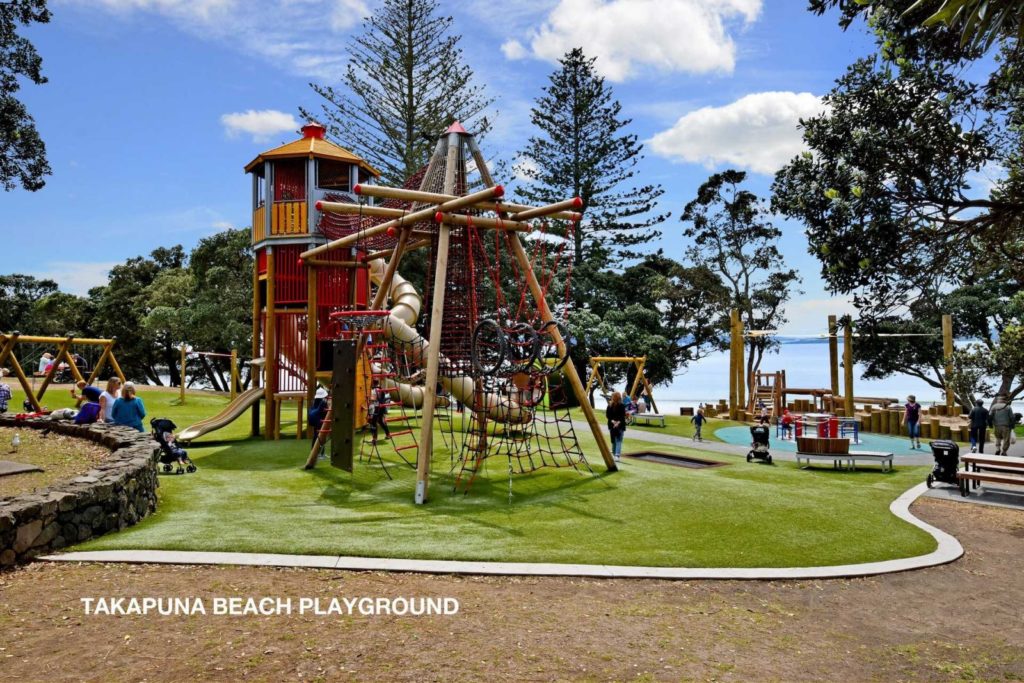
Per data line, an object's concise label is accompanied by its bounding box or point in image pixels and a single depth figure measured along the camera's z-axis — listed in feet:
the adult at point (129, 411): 40.60
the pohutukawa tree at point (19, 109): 60.13
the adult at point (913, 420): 64.85
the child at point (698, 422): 66.74
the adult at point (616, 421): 46.19
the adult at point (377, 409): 42.11
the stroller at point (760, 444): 51.83
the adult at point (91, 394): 44.86
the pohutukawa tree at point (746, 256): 140.99
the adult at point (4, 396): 55.11
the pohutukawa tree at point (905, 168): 37.99
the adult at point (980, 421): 52.65
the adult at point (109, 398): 46.22
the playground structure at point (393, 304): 36.17
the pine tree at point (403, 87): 109.29
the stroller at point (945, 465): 41.98
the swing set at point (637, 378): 87.95
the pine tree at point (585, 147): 134.92
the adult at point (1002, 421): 50.90
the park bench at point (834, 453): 49.44
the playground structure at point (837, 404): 75.10
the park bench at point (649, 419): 81.56
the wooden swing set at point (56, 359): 51.47
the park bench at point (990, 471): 39.32
